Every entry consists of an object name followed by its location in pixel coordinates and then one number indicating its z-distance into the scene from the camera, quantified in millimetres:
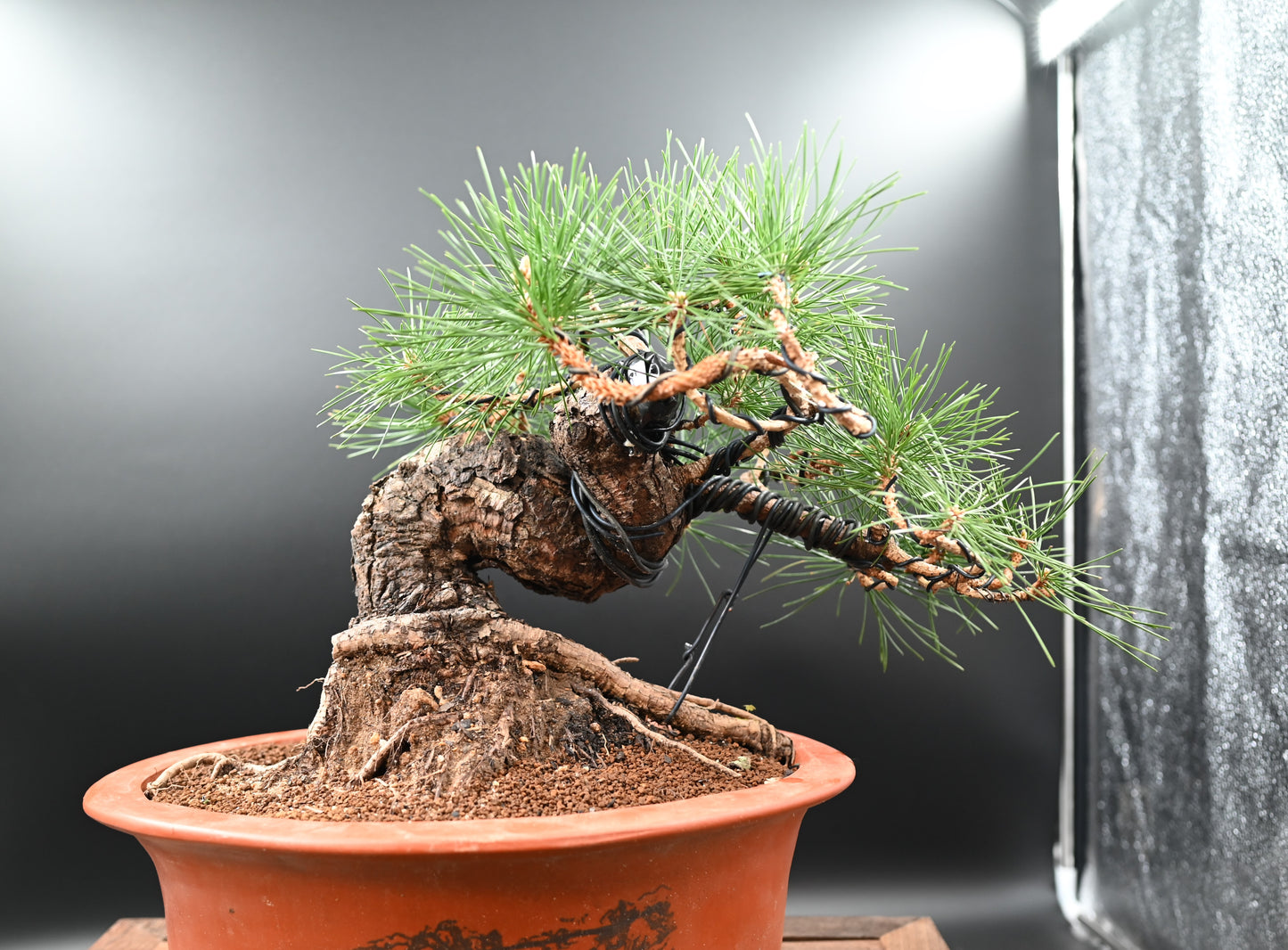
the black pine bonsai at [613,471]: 788
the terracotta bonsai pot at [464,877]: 736
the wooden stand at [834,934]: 1296
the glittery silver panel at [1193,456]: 1172
